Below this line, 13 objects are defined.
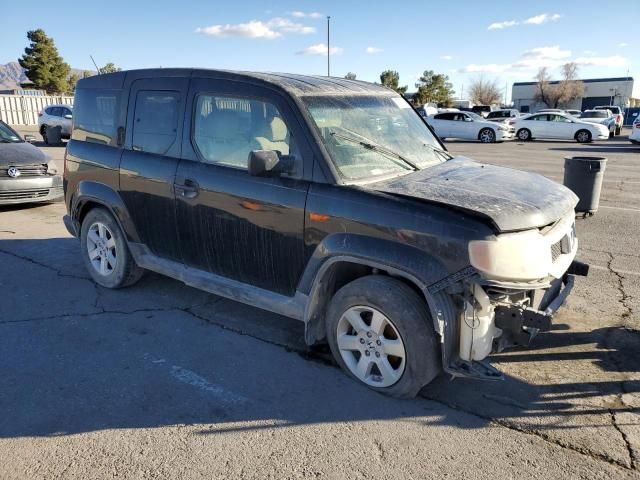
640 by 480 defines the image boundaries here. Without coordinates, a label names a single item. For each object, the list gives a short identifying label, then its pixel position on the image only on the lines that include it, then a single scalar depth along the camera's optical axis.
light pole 47.97
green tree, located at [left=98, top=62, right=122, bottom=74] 60.54
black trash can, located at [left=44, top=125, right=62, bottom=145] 20.15
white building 69.75
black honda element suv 3.05
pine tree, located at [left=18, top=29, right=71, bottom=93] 51.00
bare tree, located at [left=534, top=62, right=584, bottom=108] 71.12
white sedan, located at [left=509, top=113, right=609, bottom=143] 25.16
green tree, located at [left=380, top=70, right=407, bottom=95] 60.25
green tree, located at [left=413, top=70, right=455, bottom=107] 64.50
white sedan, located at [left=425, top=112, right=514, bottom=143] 25.59
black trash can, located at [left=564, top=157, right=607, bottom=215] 7.91
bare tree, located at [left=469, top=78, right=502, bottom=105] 91.30
